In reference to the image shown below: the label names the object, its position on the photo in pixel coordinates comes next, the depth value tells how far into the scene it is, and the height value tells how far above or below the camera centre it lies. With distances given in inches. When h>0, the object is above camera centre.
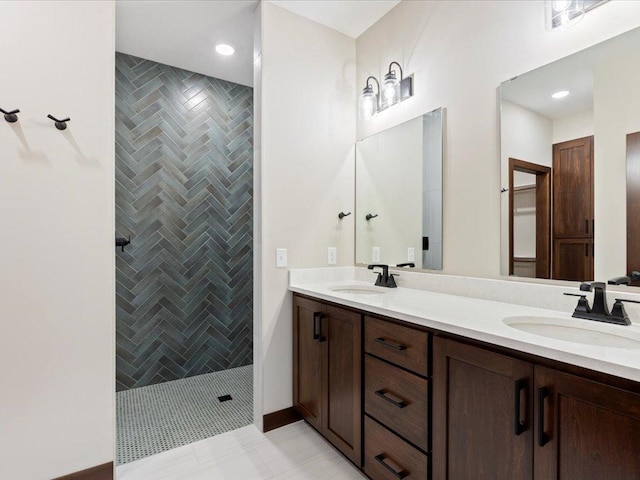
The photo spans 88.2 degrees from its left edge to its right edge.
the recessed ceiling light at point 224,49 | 104.5 +61.3
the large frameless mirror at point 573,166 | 50.9 +13.1
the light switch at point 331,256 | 98.0 -4.7
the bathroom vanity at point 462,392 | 33.7 -20.6
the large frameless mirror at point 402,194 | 80.6 +12.7
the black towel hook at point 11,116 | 59.0 +22.2
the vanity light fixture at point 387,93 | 87.4 +40.8
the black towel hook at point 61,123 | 62.9 +22.4
